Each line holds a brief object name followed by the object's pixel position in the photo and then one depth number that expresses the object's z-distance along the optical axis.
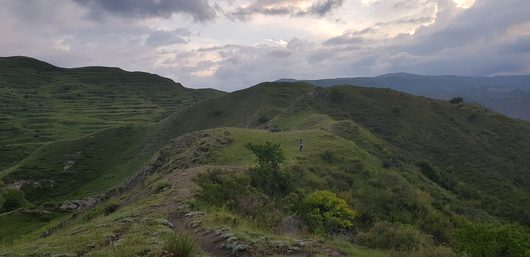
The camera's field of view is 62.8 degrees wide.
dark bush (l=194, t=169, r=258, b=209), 19.66
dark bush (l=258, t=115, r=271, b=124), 84.06
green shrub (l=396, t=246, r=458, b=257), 11.92
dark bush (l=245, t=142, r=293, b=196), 25.23
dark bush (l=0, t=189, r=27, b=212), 65.69
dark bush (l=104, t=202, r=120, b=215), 24.95
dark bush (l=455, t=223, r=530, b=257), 16.17
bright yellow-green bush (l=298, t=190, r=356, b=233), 19.58
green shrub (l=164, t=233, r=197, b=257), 10.58
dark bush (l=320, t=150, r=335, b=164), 37.32
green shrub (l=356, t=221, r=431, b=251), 14.21
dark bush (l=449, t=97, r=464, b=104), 108.35
